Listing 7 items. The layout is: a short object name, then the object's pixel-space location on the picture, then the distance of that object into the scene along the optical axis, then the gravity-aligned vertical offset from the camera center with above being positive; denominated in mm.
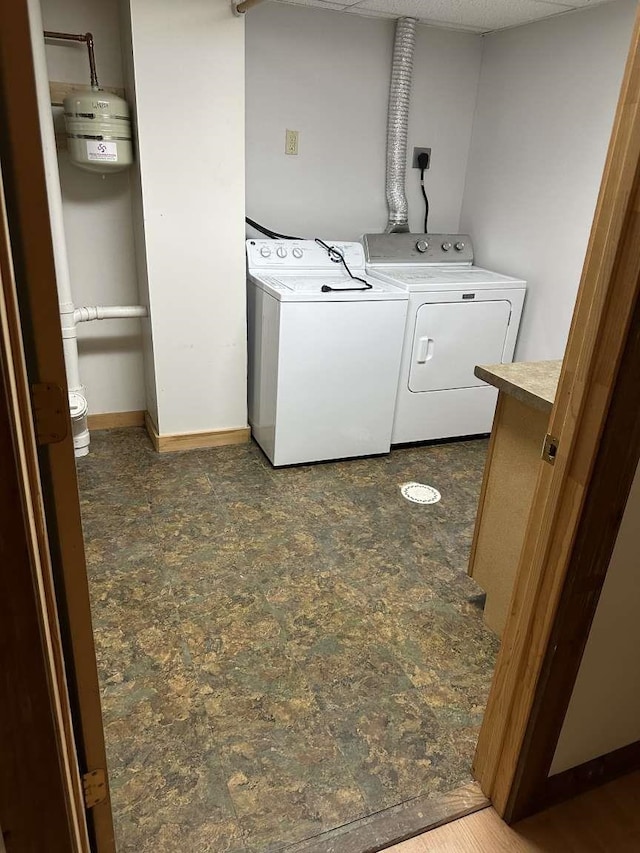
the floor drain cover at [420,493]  2828 -1413
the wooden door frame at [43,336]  717 -237
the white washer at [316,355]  2812 -860
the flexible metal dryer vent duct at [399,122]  3145 +205
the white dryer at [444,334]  3104 -797
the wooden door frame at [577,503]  977 -564
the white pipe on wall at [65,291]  2375 -613
